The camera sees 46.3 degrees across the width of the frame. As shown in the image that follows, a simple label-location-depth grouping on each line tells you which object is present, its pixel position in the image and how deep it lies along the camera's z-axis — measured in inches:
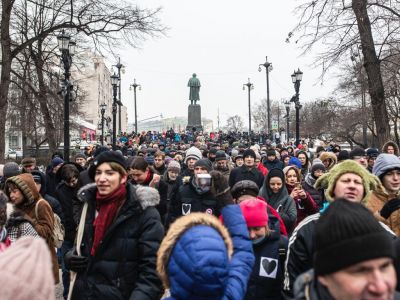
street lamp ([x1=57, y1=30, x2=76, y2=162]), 552.7
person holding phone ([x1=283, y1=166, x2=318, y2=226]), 231.0
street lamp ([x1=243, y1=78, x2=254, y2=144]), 1771.2
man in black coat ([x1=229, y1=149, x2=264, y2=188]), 365.1
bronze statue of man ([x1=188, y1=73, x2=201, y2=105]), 1875.0
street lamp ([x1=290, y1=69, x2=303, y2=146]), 740.0
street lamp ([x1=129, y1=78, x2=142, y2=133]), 1804.9
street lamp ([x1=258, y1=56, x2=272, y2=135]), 1384.6
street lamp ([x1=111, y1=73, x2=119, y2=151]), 855.7
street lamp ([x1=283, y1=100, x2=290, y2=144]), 1360.5
